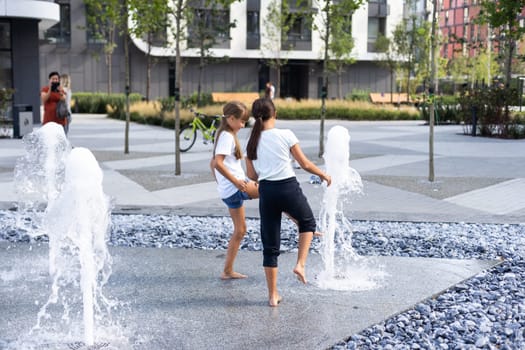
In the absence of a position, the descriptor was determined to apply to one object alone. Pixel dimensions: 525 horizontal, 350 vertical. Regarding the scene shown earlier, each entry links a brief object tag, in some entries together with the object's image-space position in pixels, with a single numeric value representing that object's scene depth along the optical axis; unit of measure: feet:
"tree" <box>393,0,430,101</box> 150.43
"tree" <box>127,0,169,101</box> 42.11
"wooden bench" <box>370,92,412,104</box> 149.07
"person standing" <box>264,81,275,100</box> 80.77
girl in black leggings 16.49
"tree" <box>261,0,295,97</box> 155.33
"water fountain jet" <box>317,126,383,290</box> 19.24
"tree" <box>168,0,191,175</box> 40.78
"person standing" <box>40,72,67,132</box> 44.24
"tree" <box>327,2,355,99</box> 146.20
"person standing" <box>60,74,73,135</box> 51.16
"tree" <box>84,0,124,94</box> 133.59
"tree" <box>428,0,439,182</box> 38.19
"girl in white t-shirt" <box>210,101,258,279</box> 17.61
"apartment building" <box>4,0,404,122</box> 150.30
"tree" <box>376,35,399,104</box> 159.33
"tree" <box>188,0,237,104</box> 123.13
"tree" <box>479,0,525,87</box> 53.11
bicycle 55.36
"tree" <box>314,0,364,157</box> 48.14
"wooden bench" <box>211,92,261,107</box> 140.15
